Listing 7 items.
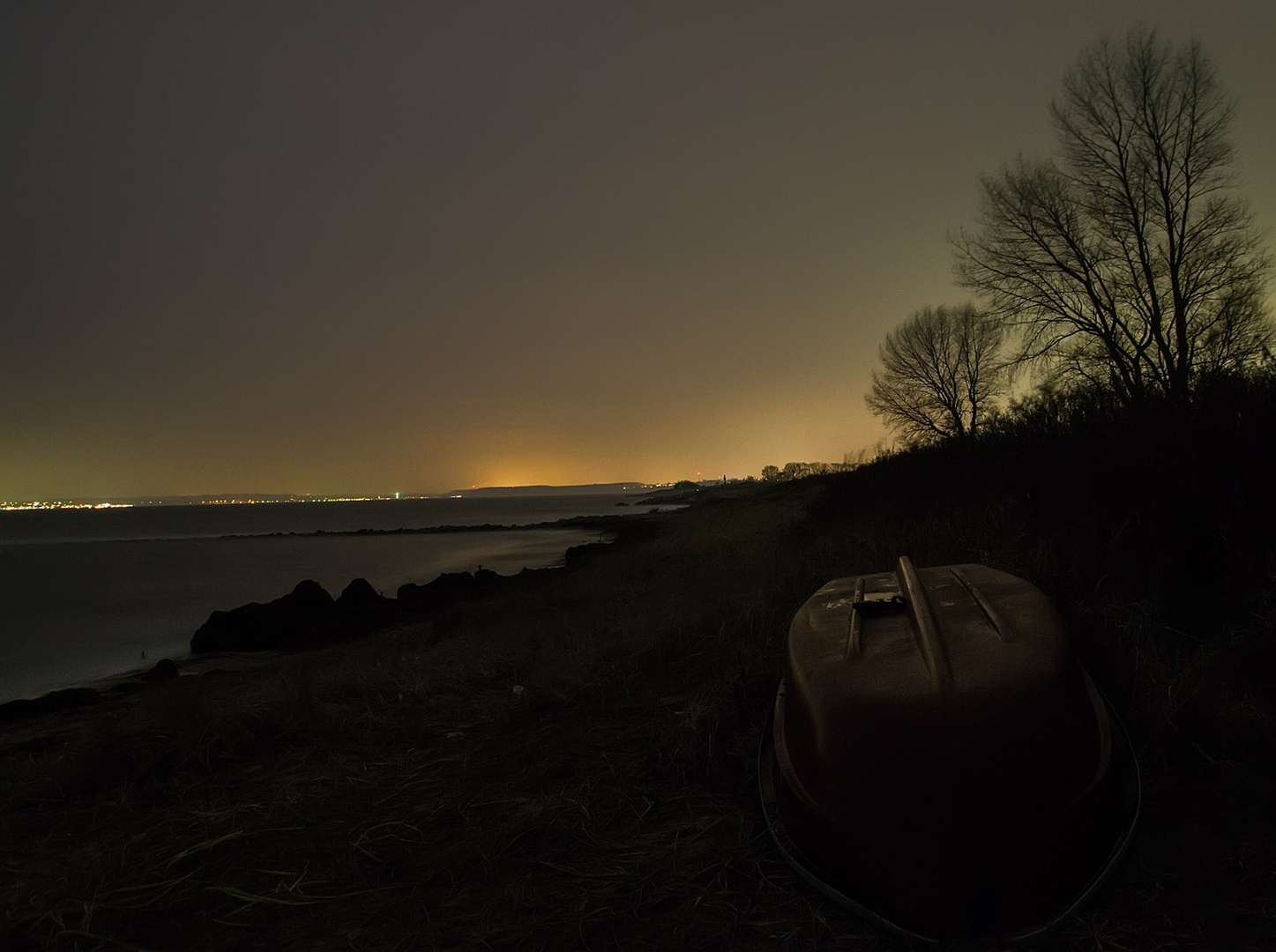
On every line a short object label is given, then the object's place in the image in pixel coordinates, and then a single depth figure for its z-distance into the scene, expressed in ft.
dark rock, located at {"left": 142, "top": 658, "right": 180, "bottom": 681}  36.89
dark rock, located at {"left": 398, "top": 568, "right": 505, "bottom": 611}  55.57
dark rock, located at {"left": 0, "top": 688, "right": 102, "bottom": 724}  30.45
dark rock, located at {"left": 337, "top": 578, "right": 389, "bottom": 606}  55.88
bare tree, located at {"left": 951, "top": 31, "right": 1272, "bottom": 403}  49.16
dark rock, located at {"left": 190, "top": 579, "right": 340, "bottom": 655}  45.29
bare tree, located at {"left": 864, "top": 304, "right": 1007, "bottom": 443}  104.99
